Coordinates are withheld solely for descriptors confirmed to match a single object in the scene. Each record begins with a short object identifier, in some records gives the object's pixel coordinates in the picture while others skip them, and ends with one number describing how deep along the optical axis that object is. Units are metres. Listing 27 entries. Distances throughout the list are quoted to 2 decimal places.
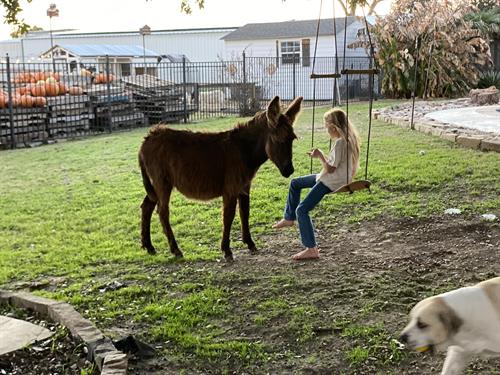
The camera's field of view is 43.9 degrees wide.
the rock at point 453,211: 7.17
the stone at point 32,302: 4.79
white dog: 3.14
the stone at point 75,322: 4.19
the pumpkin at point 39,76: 18.95
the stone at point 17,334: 4.14
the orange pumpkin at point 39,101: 17.39
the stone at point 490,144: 10.87
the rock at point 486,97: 19.30
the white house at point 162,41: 40.06
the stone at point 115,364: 3.64
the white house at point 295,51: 29.45
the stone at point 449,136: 12.40
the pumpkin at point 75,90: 18.85
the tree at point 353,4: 5.80
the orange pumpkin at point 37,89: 17.77
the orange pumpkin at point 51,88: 17.97
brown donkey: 6.07
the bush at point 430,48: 24.05
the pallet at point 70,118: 18.05
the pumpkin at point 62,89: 18.41
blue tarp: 35.09
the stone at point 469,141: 11.38
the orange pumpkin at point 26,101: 17.08
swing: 5.80
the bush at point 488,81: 26.52
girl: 6.05
